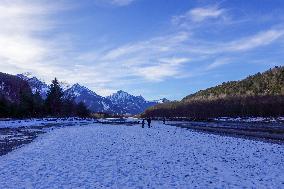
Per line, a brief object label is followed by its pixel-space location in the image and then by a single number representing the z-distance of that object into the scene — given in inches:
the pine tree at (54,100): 2883.7
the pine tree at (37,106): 2655.4
